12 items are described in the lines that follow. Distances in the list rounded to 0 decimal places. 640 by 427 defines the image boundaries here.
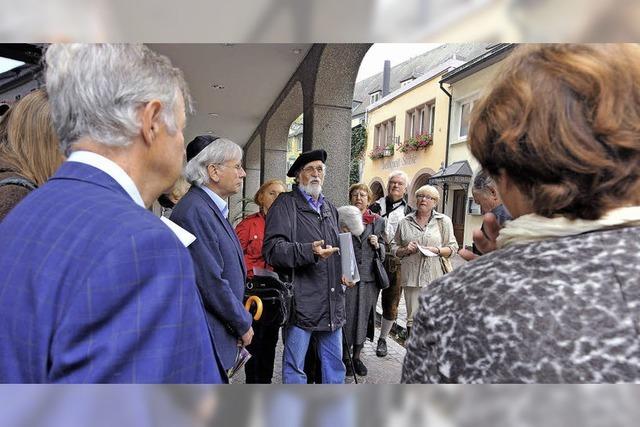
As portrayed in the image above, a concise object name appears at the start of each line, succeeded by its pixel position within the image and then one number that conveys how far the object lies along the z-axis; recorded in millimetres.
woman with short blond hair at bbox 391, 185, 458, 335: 4531
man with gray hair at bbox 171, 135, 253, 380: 2129
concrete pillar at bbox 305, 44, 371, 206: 5156
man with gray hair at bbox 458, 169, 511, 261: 3247
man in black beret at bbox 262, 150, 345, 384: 2994
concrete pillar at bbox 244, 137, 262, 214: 12098
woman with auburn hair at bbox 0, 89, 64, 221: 1488
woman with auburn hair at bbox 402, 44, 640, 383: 685
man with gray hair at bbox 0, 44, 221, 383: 770
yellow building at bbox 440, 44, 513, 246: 17031
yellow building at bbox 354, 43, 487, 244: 19766
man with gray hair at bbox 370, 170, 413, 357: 4793
